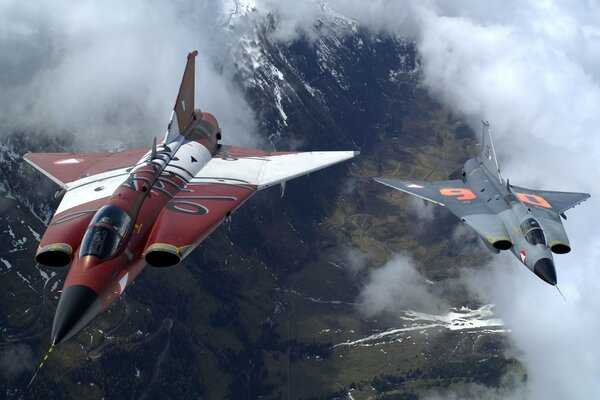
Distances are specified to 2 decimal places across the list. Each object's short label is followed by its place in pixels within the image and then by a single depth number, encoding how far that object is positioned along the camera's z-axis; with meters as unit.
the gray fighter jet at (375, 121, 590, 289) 54.69
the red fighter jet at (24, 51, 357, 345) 35.66
